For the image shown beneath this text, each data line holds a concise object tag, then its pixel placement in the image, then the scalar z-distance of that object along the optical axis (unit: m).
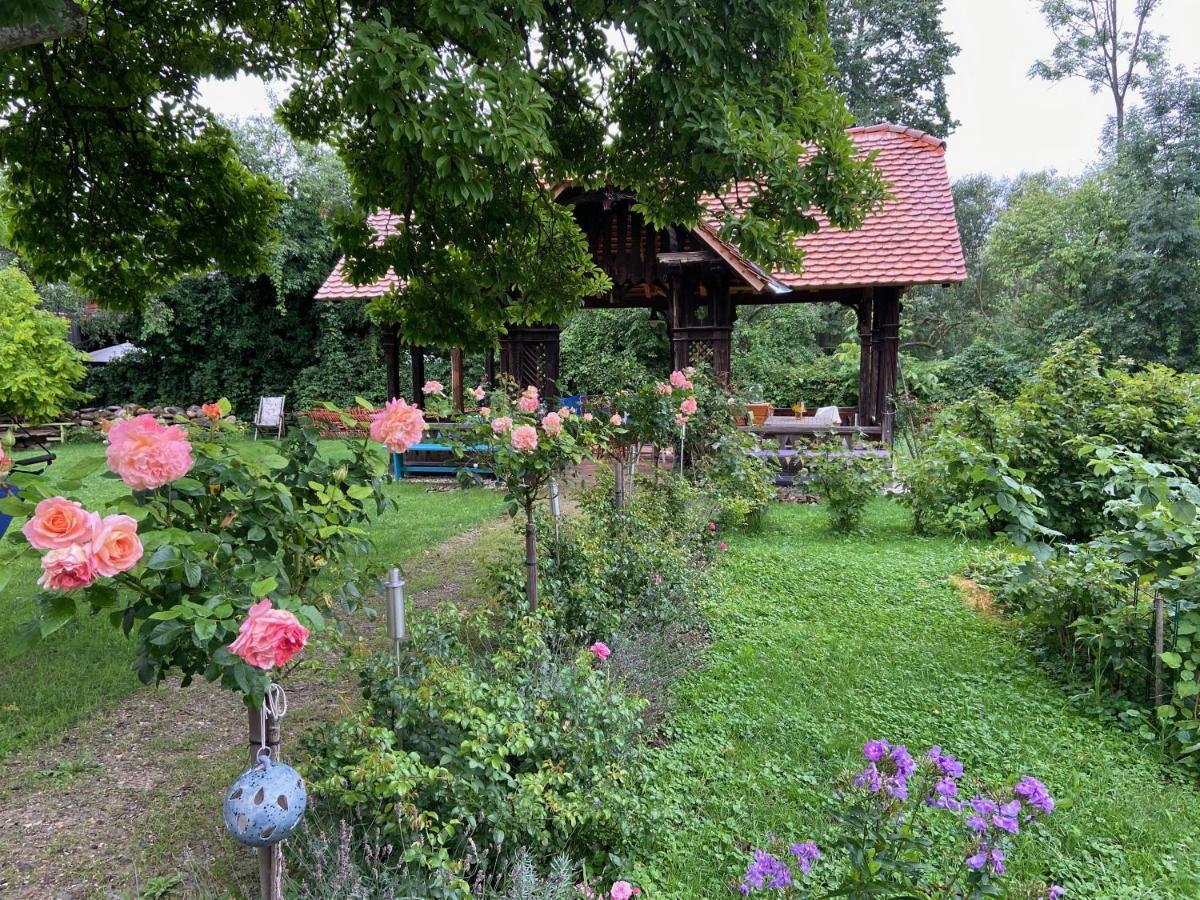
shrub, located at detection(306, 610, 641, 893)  2.02
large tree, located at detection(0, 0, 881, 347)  2.81
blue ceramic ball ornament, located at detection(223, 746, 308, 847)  1.54
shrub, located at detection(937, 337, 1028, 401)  16.91
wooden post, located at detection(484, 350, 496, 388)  13.02
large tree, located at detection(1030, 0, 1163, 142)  20.62
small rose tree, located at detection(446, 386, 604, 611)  3.52
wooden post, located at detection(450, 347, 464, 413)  12.73
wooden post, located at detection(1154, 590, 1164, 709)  3.12
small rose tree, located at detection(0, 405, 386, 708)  1.22
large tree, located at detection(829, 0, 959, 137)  22.69
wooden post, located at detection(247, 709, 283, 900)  1.73
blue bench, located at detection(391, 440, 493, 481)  10.88
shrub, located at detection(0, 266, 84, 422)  14.82
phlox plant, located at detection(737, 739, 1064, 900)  1.65
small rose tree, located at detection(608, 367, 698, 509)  5.14
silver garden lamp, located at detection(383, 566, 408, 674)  2.43
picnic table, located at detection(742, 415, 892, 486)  8.01
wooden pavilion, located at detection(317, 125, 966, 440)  8.52
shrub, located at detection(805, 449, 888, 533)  7.00
